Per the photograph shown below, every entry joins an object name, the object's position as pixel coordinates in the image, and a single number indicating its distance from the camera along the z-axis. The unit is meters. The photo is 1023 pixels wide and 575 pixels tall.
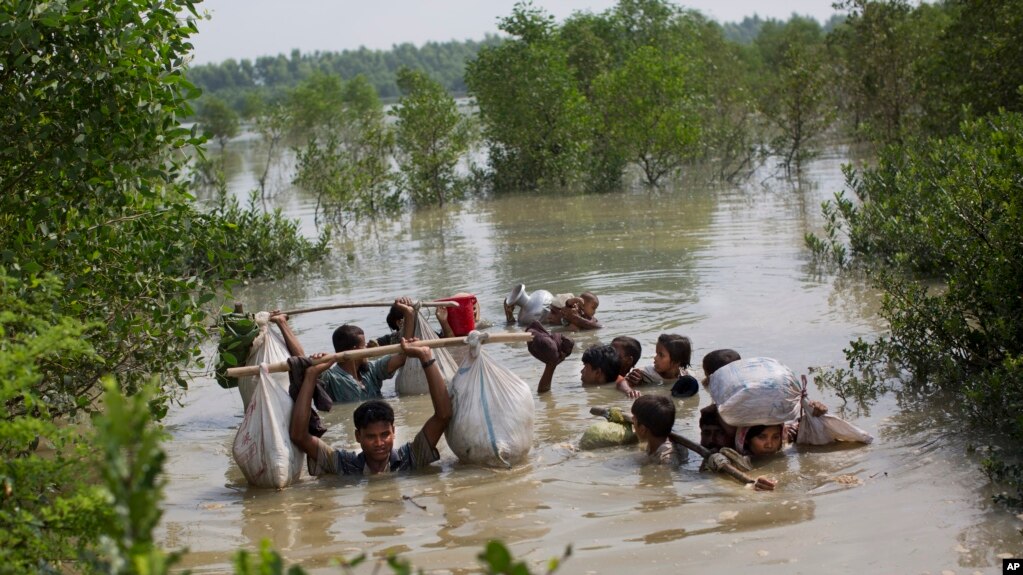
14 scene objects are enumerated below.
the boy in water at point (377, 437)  5.64
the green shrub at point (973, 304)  5.52
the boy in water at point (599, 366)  7.52
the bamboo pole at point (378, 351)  5.45
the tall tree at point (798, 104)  20.23
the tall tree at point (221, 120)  43.31
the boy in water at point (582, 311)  9.20
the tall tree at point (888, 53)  19.38
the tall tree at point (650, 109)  19.66
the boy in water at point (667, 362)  7.49
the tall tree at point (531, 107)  20.17
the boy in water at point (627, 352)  7.60
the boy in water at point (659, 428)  5.68
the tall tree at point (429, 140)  19.27
